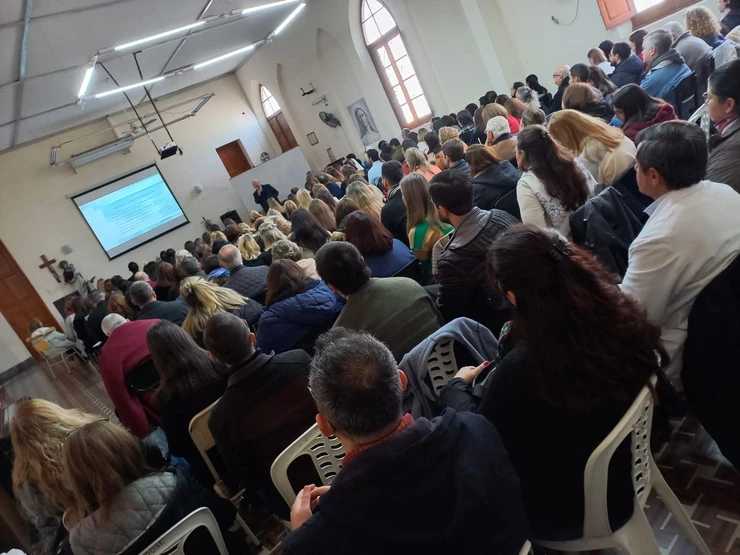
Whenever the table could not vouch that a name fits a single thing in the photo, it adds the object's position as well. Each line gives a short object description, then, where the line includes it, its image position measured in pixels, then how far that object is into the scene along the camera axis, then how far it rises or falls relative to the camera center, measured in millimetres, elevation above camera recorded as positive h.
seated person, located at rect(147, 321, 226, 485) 2215 -592
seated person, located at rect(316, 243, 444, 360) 1969 -602
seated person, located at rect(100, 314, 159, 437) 2805 -524
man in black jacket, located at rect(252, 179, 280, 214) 11125 -15
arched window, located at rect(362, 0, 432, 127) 8742 +1052
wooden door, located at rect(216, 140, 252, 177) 13362 +1199
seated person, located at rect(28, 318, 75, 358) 7754 -638
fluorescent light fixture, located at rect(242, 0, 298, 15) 7330 +2521
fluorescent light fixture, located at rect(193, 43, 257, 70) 8815 +2717
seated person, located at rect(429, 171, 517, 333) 2062 -594
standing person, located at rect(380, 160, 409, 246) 3410 -530
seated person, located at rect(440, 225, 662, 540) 1048 -621
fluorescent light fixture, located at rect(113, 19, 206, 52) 6301 +2483
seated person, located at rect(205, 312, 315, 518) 1812 -683
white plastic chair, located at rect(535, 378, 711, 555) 1019 -1007
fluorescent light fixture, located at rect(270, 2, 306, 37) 9023 +2780
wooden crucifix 10711 +642
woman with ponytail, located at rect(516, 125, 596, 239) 2320 -551
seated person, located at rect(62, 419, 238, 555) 1470 -641
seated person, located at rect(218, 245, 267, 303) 3482 -505
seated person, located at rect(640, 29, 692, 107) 3721 -513
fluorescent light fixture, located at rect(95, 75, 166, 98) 7944 +2550
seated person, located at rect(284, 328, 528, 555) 867 -578
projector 9094 +1464
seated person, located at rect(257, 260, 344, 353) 2432 -593
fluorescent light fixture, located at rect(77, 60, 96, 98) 6734 +2640
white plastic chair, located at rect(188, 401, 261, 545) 2109 -854
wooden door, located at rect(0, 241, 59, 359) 10328 +230
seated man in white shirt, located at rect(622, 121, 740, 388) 1337 -607
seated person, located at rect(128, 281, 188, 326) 3518 -397
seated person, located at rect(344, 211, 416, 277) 2619 -491
